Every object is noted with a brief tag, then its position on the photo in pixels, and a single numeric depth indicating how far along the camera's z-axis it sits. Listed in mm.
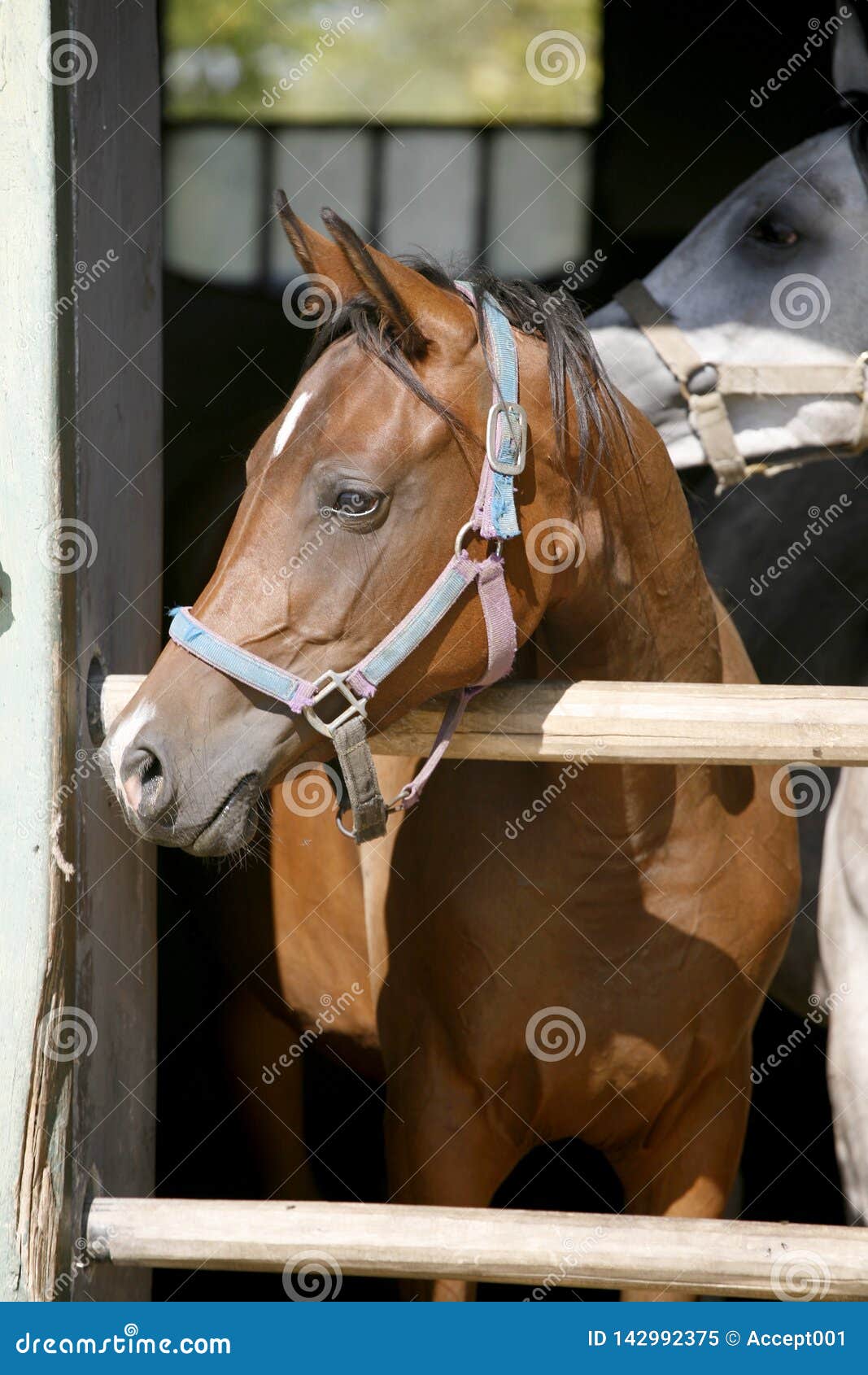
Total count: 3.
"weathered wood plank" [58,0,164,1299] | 4340
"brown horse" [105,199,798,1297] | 4206
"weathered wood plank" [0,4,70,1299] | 4241
